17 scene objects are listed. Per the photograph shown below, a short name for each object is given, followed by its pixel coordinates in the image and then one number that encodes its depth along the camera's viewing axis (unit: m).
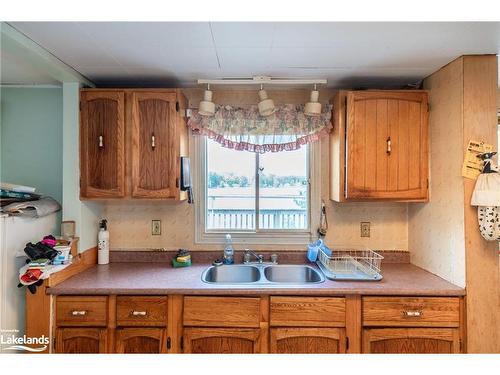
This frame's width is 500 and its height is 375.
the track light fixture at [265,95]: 1.93
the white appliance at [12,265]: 1.52
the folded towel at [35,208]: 1.61
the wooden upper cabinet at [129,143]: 1.87
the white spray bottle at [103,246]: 2.05
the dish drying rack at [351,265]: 1.75
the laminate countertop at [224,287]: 1.57
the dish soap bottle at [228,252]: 2.07
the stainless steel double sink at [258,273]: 2.00
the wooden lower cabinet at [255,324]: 1.56
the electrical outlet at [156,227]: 2.17
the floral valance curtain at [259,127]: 2.05
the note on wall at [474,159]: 1.55
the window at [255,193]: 2.18
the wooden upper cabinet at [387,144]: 1.84
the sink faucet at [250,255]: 2.10
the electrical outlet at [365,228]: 2.16
